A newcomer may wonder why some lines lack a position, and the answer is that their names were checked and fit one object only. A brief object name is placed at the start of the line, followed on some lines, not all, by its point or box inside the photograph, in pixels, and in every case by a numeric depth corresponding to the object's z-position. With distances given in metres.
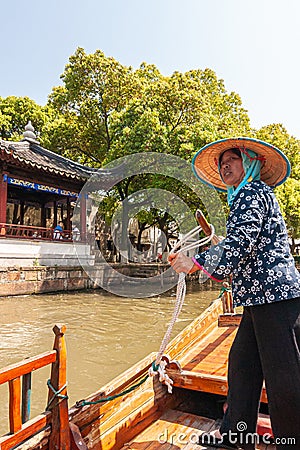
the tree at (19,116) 18.94
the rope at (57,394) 1.54
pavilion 10.38
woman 1.33
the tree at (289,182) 14.03
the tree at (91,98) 14.70
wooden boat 1.47
